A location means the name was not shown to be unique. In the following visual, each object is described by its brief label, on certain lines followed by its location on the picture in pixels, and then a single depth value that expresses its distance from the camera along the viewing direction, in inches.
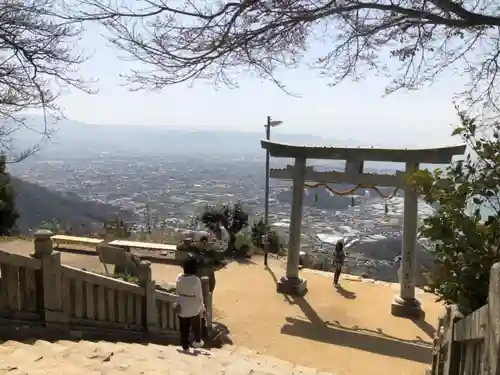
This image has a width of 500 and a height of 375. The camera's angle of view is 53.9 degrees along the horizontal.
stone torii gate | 387.5
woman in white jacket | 208.4
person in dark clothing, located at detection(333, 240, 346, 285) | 449.1
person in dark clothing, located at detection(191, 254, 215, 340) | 261.5
